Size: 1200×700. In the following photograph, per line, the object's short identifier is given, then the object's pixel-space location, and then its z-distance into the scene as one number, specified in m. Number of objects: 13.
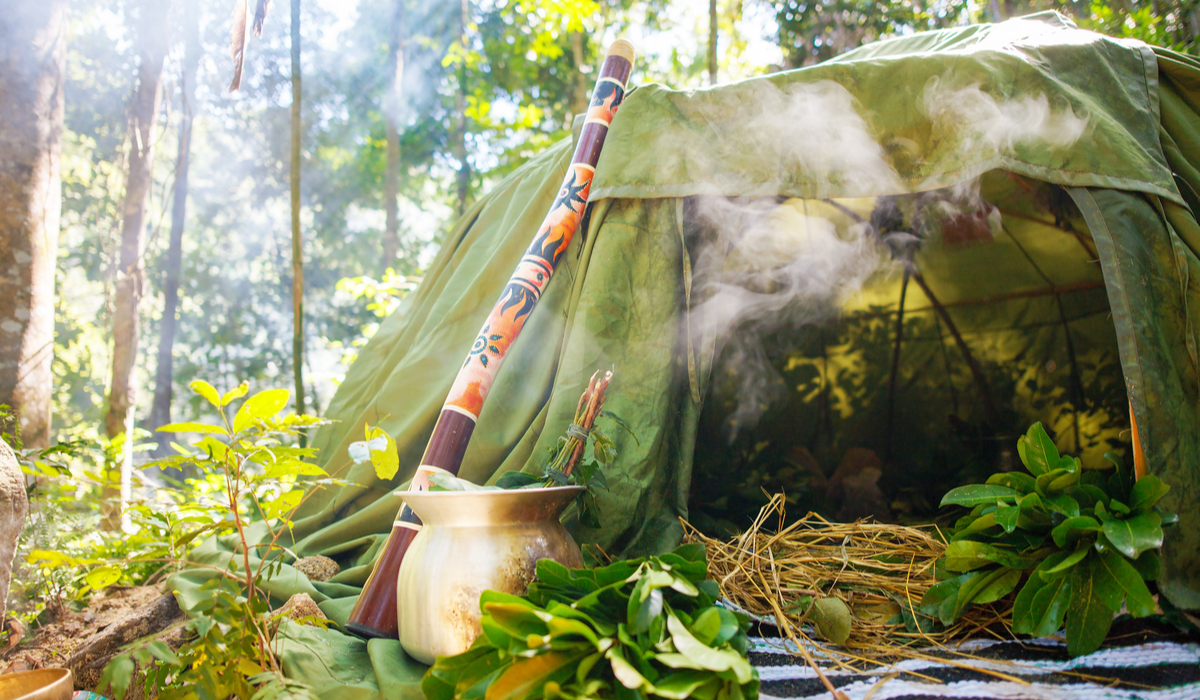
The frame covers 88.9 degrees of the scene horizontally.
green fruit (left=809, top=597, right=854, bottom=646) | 1.34
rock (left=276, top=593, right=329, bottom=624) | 1.43
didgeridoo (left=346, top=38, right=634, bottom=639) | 1.44
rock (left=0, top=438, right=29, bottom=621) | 1.27
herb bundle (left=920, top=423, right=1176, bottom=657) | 1.15
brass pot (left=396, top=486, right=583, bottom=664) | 1.16
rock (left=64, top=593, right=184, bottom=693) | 1.39
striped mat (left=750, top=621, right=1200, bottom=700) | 1.08
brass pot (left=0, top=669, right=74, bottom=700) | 0.97
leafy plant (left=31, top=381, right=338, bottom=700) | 0.91
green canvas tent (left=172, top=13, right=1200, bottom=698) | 1.39
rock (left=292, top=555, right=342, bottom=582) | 1.80
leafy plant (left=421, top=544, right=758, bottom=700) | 0.86
